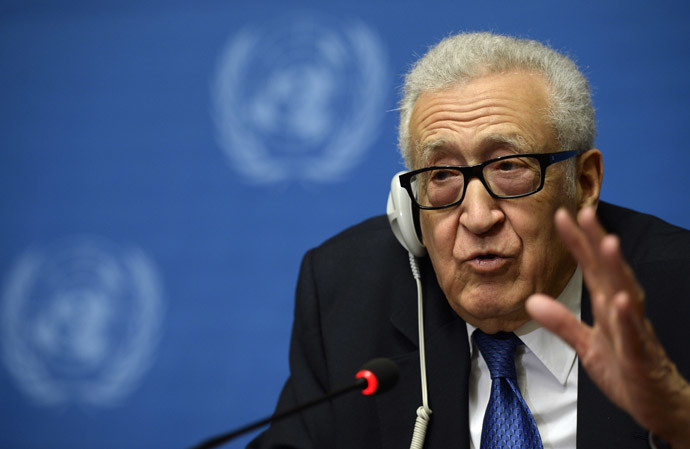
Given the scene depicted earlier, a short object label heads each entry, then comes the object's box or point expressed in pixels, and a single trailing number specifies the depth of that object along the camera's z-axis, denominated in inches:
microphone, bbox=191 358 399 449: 95.9
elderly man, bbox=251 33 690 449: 100.6
